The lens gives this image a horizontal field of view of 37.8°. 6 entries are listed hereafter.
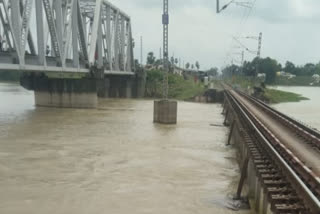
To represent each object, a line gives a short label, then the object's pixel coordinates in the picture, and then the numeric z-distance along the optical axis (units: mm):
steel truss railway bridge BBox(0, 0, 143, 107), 35281
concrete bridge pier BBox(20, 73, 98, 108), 60500
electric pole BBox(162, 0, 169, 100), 41719
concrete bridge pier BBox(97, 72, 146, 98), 90625
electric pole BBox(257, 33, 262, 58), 69431
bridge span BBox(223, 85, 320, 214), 10305
